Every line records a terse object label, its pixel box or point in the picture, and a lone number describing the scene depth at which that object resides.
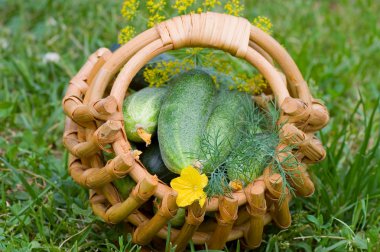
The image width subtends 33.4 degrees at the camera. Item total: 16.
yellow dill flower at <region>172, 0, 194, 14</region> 2.45
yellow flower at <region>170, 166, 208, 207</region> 1.99
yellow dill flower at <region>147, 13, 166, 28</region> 2.46
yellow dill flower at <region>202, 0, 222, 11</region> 2.48
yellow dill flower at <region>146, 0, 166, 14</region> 2.49
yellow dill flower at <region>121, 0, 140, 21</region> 2.54
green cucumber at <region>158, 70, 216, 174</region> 2.19
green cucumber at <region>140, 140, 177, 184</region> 2.32
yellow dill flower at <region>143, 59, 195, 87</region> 2.57
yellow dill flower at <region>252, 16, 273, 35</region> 2.57
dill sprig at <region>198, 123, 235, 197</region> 2.07
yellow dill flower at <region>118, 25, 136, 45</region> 2.56
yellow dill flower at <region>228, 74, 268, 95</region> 2.59
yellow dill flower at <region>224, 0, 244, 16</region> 2.50
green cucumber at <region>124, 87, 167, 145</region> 2.33
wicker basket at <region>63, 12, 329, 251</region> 2.09
